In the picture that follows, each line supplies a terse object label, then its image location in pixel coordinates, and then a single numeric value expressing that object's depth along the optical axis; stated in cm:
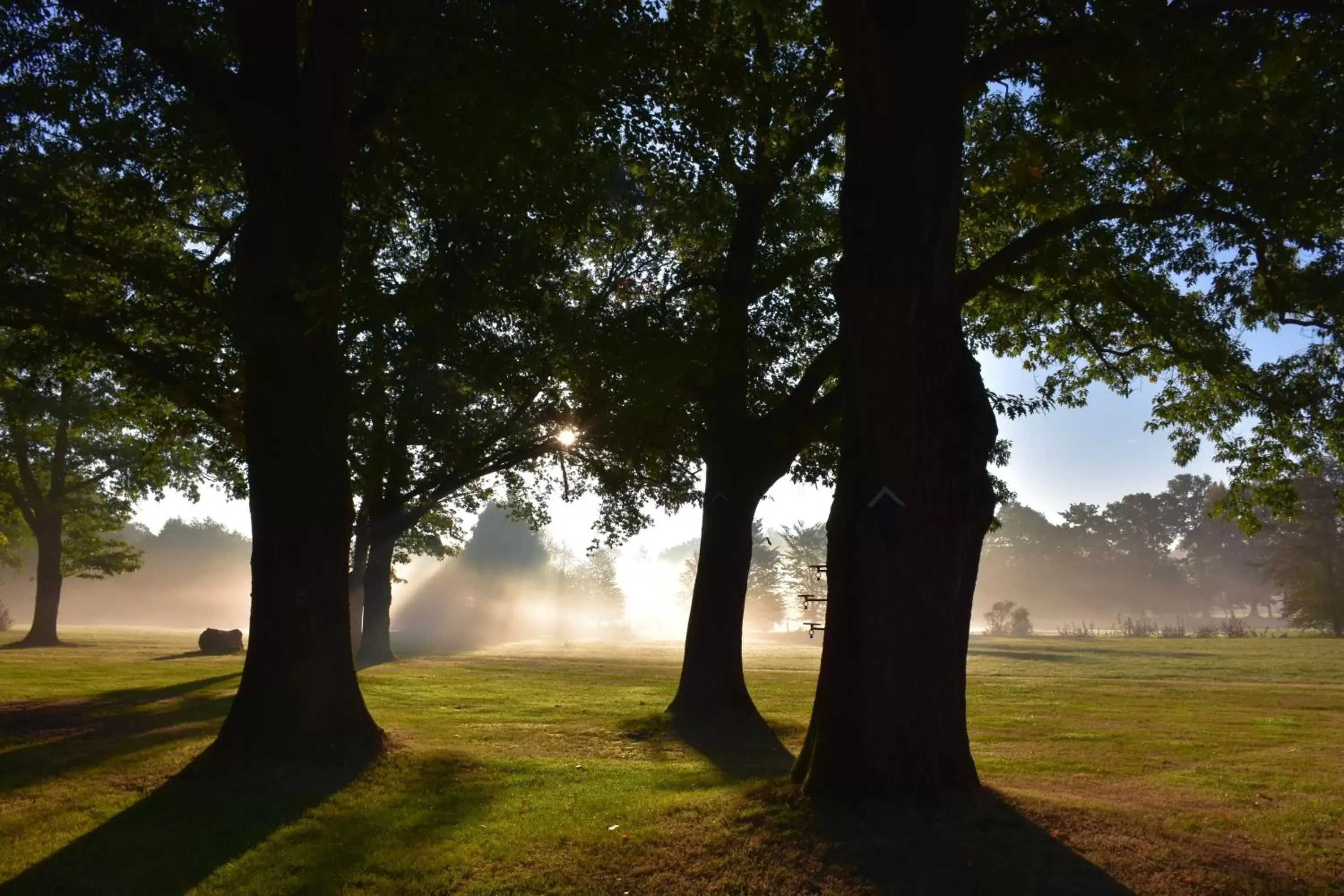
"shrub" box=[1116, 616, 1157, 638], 7231
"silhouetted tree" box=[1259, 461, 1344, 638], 5725
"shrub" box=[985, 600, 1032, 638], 8200
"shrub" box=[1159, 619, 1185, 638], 6631
